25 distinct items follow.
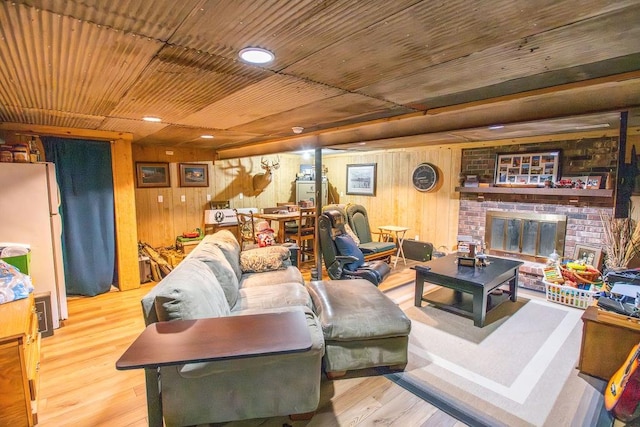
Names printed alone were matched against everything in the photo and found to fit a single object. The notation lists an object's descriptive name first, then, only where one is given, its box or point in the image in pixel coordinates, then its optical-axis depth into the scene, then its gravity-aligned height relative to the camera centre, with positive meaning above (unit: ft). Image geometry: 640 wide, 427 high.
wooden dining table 17.24 -1.73
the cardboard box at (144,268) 14.79 -3.91
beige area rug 6.61 -4.66
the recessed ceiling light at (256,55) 4.69 +2.03
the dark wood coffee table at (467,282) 10.24 -3.32
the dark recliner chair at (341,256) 12.39 -2.80
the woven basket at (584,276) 11.62 -3.30
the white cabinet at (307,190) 23.19 -0.29
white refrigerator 9.65 -1.07
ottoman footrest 7.48 -3.55
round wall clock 17.90 +0.55
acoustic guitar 6.03 -4.05
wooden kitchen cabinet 5.89 -3.66
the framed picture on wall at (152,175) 17.12 +0.61
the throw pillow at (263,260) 11.49 -2.71
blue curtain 12.43 -1.05
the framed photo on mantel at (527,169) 14.01 +0.84
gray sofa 5.56 -3.61
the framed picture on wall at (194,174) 18.67 +0.70
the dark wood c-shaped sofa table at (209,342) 4.14 -2.22
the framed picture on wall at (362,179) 21.26 +0.50
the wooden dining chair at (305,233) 17.01 -2.62
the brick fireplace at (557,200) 12.87 -0.59
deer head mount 21.76 +0.56
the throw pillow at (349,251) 12.71 -2.63
